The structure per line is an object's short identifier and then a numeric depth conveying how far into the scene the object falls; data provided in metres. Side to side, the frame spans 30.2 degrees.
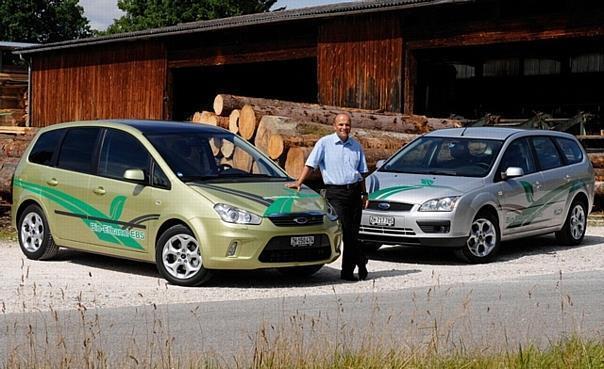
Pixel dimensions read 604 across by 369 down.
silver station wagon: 13.87
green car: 11.34
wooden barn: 27.61
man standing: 12.19
